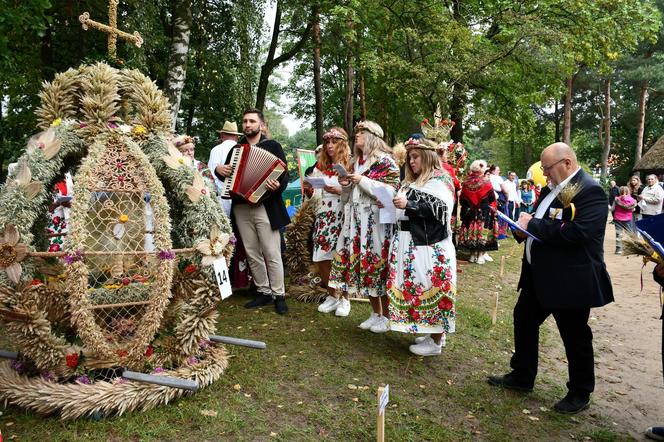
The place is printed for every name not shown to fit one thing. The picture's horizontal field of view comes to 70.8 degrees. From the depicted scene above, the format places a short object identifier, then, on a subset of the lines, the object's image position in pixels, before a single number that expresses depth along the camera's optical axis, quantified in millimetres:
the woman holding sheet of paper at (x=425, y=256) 4164
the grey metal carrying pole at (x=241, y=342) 3602
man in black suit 3236
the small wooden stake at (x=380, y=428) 2543
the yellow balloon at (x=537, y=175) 7469
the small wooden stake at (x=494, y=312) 5555
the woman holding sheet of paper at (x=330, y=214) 5535
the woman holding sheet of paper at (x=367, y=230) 4816
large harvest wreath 3041
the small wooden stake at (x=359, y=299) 6208
